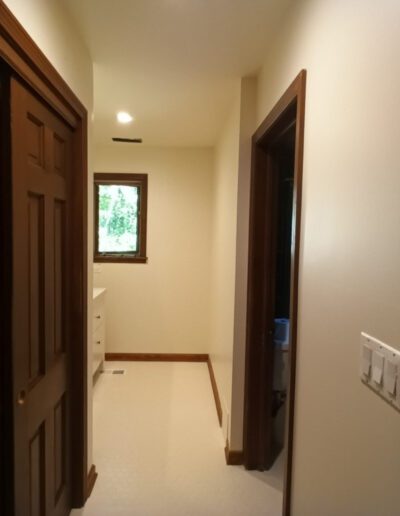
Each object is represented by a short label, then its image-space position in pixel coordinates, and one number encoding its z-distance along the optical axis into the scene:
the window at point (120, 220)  4.17
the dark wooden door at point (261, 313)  2.19
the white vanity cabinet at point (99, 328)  3.49
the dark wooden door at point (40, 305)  1.24
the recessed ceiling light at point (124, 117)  2.91
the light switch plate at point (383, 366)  0.75
